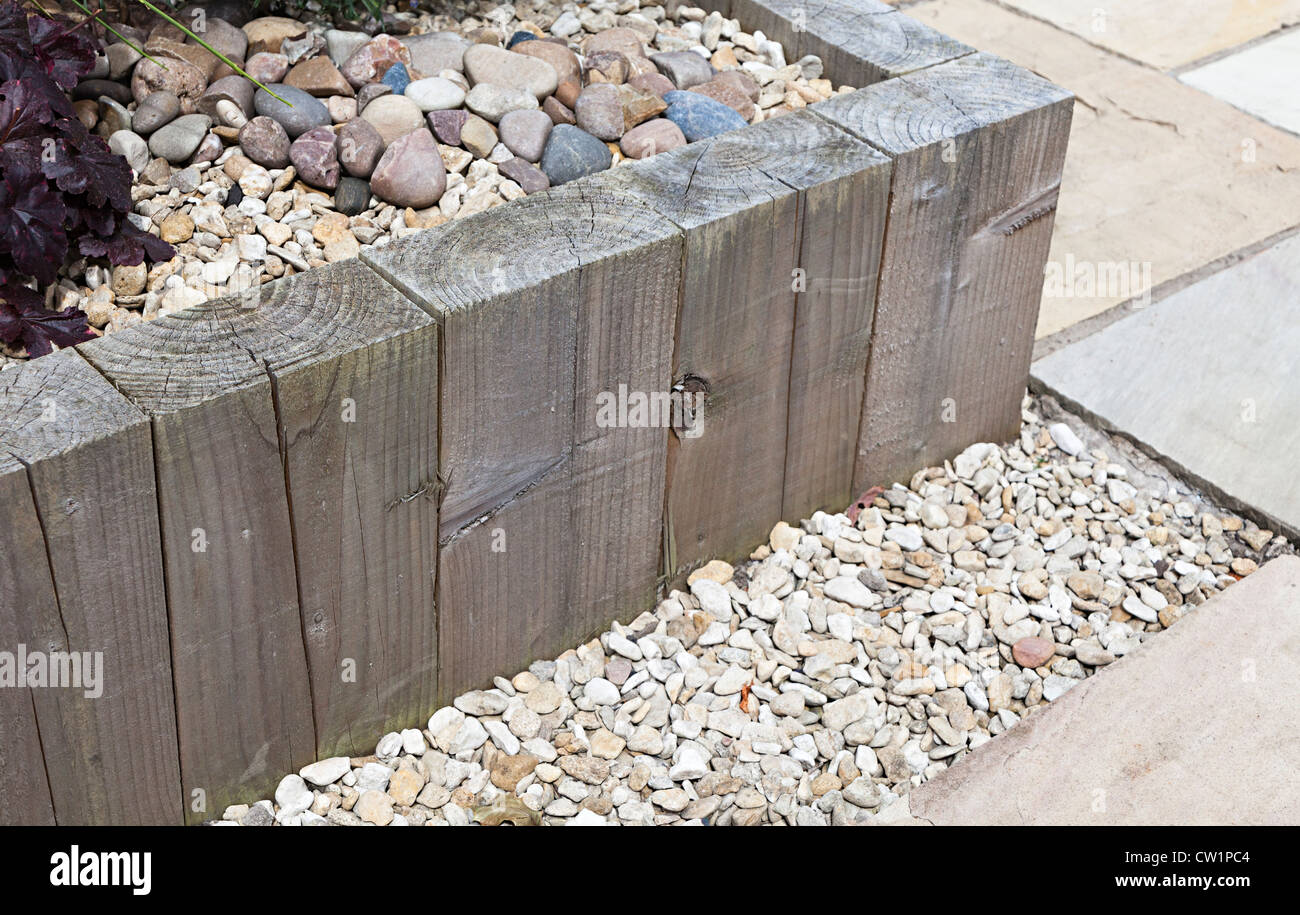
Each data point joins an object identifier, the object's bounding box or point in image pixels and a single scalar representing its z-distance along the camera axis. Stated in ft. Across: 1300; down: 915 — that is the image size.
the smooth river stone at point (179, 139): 7.83
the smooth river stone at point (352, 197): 7.73
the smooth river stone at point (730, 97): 8.70
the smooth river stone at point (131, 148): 7.77
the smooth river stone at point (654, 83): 8.70
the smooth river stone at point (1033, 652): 8.04
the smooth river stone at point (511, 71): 8.51
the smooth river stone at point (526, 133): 8.18
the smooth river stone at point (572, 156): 8.09
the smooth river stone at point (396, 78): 8.46
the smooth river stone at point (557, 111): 8.43
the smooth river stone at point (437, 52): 8.73
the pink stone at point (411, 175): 7.73
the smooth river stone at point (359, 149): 7.82
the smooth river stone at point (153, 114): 7.93
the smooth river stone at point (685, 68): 9.04
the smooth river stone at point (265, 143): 7.85
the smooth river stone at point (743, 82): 8.86
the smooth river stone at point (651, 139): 8.25
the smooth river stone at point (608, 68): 8.81
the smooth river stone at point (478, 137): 8.13
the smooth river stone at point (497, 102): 8.35
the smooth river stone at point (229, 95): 8.04
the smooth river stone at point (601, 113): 8.38
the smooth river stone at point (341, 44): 8.71
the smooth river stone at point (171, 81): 8.11
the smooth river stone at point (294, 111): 8.04
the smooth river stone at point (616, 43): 9.12
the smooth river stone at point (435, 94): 8.30
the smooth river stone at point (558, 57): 8.72
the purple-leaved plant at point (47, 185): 6.73
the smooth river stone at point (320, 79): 8.36
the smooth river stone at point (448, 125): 8.14
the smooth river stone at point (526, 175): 7.93
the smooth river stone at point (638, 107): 8.46
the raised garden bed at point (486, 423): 5.91
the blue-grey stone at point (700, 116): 8.41
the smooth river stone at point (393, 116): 8.10
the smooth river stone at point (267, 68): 8.38
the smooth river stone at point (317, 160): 7.79
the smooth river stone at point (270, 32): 8.64
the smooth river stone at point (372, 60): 8.54
